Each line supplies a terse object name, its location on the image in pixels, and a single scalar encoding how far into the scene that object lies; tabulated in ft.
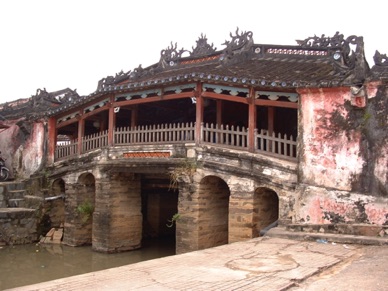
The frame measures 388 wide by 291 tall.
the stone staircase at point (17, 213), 49.11
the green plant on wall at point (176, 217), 38.62
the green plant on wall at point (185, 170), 38.14
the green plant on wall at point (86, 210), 48.16
